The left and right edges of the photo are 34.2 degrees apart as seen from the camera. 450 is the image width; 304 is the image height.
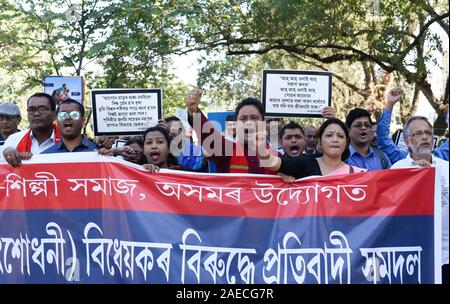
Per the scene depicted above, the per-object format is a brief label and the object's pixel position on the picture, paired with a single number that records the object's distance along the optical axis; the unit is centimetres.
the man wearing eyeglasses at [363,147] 616
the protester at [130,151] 569
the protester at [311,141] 775
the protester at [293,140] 675
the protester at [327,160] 537
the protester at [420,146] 530
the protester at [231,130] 579
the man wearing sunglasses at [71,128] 595
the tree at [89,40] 1263
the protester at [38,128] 627
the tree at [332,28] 1327
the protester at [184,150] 623
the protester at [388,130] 674
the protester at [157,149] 586
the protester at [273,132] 682
